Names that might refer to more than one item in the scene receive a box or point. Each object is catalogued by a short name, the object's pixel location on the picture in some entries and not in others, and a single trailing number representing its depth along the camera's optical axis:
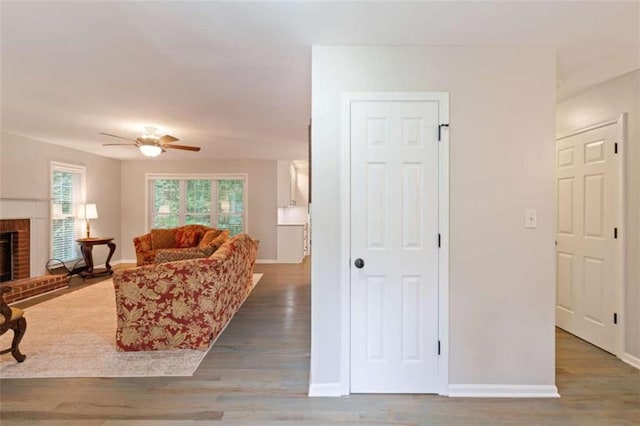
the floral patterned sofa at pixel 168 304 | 2.95
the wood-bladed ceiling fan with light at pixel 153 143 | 4.40
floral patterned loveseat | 6.13
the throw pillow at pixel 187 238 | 6.43
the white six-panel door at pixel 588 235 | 2.97
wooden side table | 5.91
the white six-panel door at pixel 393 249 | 2.31
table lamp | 6.26
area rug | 2.64
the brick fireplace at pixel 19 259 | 4.88
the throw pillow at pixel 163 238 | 6.39
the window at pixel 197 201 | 7.77
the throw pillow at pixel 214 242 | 4.02
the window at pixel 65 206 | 5.88
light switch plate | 2.34
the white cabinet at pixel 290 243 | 7.72
